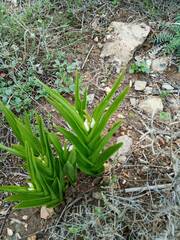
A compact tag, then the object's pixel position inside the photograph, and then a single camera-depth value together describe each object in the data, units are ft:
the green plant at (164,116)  3.85
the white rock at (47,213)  3.47
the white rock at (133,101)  4.02
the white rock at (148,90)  4.10
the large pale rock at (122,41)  4.35
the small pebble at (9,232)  3.46
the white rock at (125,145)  3.65
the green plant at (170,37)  4.25
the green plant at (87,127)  2.95
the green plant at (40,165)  2.89
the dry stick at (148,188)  3.27
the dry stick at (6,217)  3.50
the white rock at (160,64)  4.26
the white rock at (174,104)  3.95
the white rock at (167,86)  4.10
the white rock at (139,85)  4.12
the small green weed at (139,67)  4.20
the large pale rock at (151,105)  3.94
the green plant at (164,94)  4.03
